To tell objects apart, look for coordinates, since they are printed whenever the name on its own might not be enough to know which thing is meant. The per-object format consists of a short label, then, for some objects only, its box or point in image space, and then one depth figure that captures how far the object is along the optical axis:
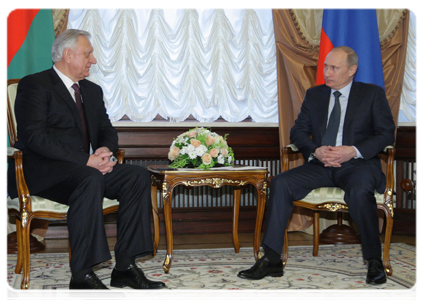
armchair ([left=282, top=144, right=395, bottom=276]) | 3.06
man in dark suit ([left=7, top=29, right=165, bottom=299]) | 2.54
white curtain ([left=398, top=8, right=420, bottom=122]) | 4.70
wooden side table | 3.13
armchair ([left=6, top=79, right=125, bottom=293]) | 2.71
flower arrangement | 3.28
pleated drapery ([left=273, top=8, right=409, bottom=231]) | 4.36
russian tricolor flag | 4.14
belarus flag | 3.85
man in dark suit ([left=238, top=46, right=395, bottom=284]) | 2.92
